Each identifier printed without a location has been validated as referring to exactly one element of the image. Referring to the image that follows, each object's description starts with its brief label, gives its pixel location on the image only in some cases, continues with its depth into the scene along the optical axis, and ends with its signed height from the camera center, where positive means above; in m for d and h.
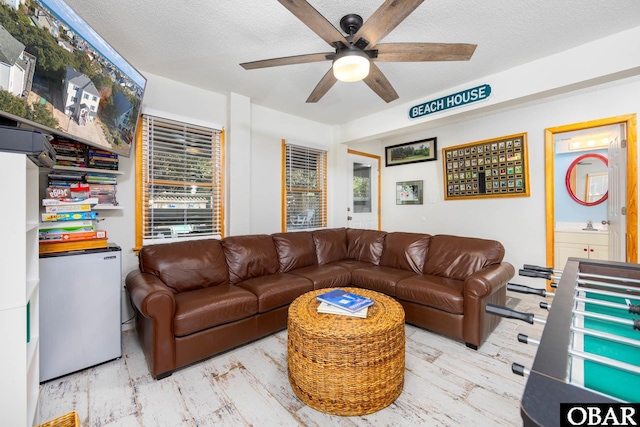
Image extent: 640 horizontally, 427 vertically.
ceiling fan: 1.43 +1.08
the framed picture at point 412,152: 4.49 +1.12
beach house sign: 2.90 +1.32
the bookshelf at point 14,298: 1.12 -0.35
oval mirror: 3.90 +0.52
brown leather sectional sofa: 1.91 -0.65
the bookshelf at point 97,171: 2.21 +0.40
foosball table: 0.49 -0.35
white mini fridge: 1.81 -0.68
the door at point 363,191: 4.81 +0.44
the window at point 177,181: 2.81 +0.40
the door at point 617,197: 3.00 +0.19
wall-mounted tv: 1.25 +0.82
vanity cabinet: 3.62 -0.44
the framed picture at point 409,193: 4.69 +0.39
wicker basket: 1.30 -1.02
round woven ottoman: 1.50 -0.85
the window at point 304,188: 4.04 +0.43
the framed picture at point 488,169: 3.57 +0.65
